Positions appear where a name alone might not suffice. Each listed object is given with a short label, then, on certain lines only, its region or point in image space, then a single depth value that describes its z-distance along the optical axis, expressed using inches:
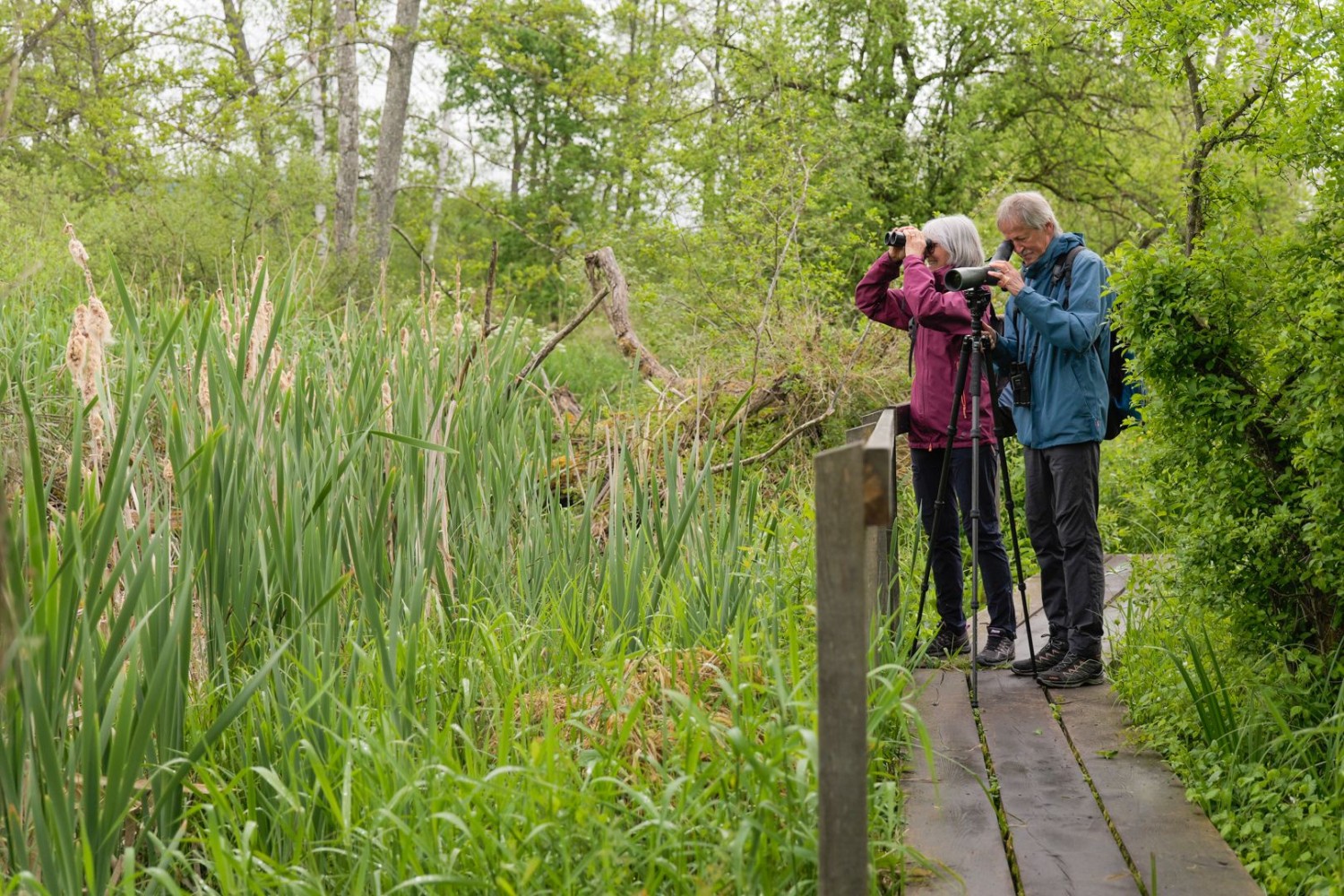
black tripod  142.7
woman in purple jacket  157.8
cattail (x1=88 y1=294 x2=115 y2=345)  105.7
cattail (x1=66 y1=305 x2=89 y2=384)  104.0
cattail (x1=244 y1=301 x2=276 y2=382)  126.3
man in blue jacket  146.6
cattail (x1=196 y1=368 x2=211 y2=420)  123.6
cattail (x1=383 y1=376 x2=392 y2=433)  147.0
